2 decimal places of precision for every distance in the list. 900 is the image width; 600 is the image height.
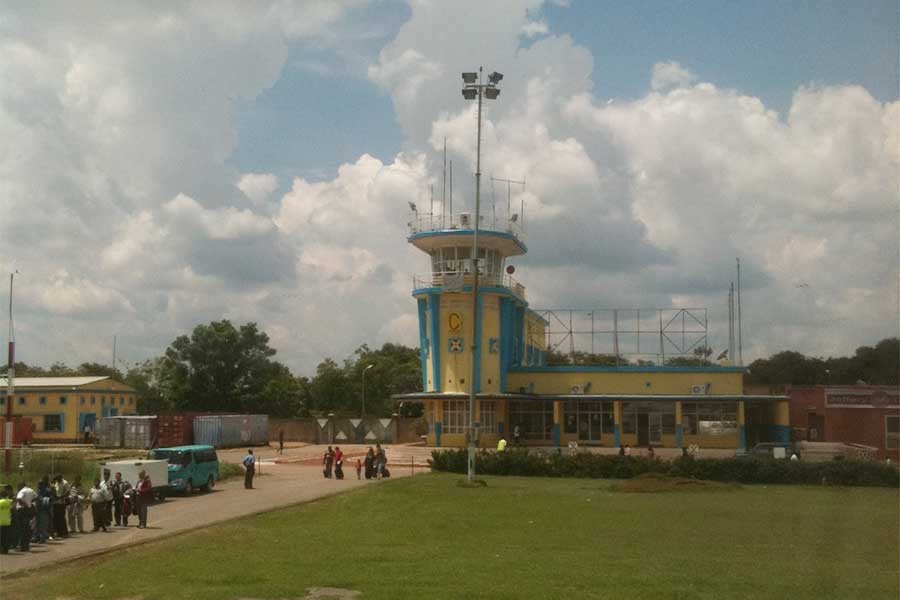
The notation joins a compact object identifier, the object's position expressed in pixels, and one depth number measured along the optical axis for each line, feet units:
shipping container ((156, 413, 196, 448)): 196.65
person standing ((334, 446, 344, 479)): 131.44
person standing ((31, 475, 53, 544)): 72.49
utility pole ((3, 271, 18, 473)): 111.86
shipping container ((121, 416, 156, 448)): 199.52
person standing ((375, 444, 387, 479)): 133.18
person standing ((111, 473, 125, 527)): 83.61
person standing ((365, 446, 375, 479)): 132.39
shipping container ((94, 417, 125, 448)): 201.87
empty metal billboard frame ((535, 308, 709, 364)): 218.18
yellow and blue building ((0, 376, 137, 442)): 230.48
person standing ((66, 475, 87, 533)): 77.87
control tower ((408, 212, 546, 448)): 197.36
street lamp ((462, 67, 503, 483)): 128.47
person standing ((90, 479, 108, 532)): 79.25
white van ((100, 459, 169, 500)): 93.71
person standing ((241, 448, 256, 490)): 118.32
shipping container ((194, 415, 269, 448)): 202.59
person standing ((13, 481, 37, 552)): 68.80
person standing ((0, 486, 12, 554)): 67.56
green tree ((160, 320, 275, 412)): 276.41
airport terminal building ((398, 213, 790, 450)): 197.77
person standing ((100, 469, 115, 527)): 80.23
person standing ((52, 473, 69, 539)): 75.00
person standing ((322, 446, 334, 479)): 134.00
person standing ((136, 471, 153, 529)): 82.28
